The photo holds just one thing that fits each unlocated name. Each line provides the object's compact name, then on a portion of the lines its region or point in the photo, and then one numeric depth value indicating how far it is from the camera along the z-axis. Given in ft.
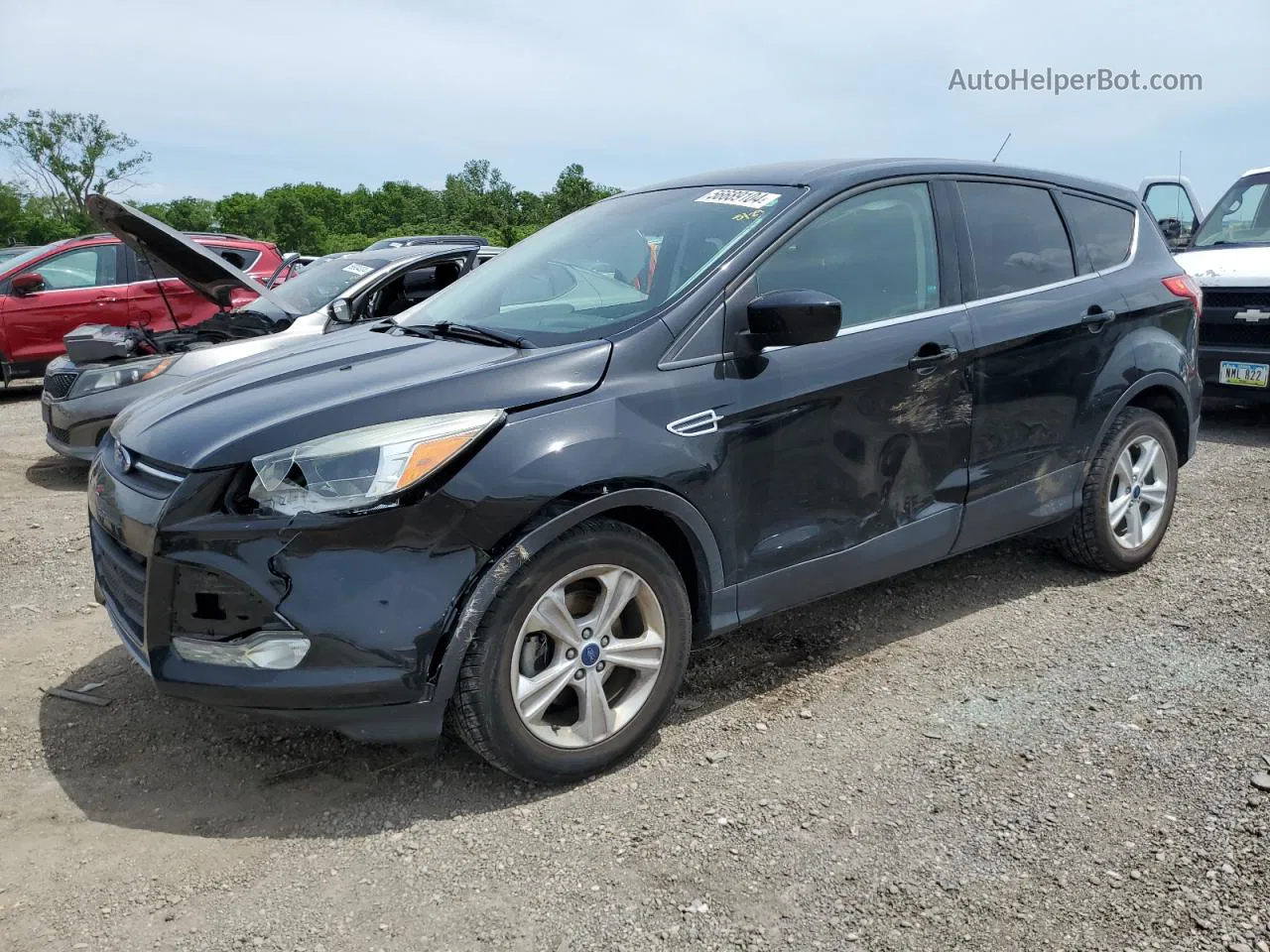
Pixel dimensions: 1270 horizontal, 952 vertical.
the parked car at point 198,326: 21.35
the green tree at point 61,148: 199.21
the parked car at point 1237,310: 25.80
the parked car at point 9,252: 51.25
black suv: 8.87
